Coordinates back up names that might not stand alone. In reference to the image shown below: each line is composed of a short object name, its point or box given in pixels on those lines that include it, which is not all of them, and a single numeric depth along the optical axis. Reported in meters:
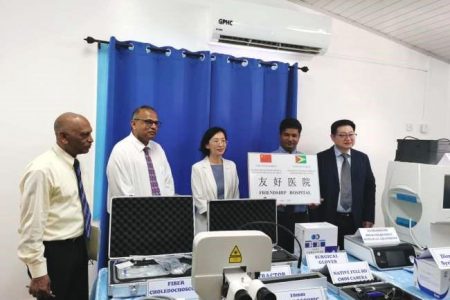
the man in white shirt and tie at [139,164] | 2.13
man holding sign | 2.09
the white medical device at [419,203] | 1.92
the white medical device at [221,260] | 0.84
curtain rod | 2.55
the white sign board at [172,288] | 1.25
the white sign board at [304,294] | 1.12
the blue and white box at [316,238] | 1.70
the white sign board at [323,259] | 1.51
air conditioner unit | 2.78
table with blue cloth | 1.33
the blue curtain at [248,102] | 2.89
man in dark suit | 2.50
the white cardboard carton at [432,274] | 1.33
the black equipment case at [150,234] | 1.46
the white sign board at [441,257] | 1.34
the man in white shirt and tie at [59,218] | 1.56
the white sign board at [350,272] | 1.42
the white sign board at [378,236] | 1.75
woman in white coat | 2.27
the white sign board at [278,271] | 1.35
